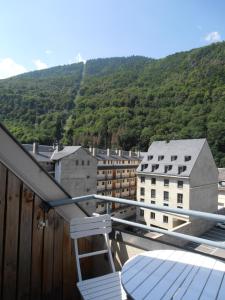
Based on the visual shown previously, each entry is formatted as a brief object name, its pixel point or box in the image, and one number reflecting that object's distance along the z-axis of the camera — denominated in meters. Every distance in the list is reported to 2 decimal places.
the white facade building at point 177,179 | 24.05
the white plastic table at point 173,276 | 1.39
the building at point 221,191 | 29.37
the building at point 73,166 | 25.06
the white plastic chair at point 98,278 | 1.82
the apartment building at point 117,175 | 30.59
